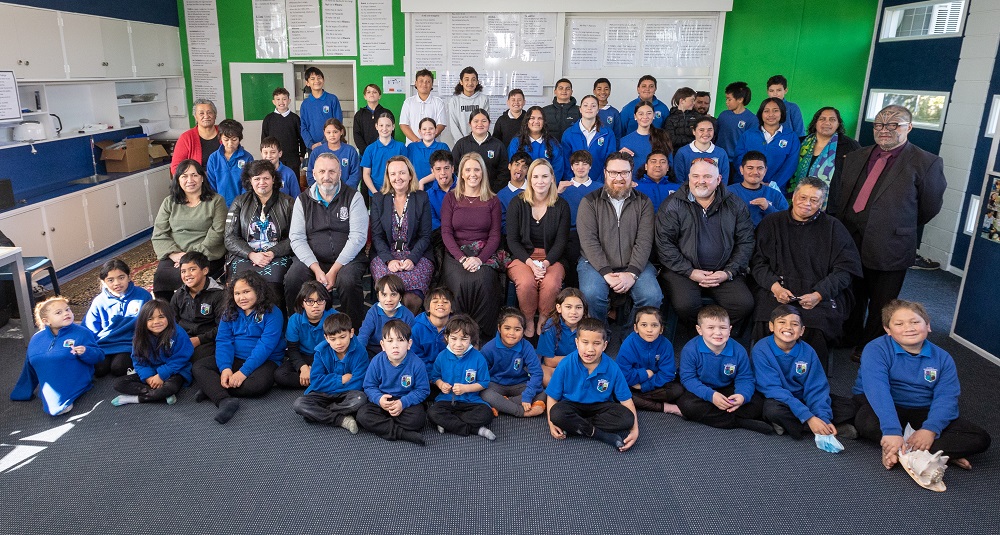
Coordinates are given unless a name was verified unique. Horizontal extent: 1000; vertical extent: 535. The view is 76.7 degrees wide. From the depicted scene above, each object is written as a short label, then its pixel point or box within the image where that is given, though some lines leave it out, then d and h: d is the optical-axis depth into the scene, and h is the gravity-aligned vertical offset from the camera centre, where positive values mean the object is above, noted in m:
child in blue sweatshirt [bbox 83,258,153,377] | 3.62 -1.23
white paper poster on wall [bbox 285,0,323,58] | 7.21 +0.88
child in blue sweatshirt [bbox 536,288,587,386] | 3.47 -1.21
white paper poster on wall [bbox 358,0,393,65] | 7.10 +0.86
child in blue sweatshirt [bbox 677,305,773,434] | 3.16 -1.29
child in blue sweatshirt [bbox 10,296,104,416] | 3.27 -1.32
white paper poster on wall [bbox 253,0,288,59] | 7.27 +0.87
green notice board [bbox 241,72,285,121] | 7.50 +0.16
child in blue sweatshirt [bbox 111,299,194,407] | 3.34 -1.35
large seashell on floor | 2.70 -1.43
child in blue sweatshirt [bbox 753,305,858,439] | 3.08 -1.29
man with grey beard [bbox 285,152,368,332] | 4.07 -0.82
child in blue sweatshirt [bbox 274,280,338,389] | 3.48 -1.23
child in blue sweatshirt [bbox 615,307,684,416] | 3.33 -1.30
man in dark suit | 3.79 -0.45
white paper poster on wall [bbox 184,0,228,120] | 7.33 +0.62
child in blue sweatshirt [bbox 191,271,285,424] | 3.40 -1.29
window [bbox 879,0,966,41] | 5.73 +0.99
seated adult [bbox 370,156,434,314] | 4.19 -0.73
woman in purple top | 4.09 -0.77
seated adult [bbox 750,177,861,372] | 3.65 -0.85
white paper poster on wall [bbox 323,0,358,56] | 7.16 +0.89
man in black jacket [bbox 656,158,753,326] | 3.91 -0.73
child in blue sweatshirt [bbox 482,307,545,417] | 3.25 -1.32
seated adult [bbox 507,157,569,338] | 4.07 -0.79
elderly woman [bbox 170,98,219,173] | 5.18 -0.29
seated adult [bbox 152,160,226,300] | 4.29 -0.77
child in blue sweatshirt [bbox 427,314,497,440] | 3.10 -1.33
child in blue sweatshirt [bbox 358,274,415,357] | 3.45 -1.10
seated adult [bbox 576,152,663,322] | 3.97 -0.75
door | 7.45 +0.20
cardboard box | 6.20 -0.52
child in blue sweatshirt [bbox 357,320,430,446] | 3.05 -1.35
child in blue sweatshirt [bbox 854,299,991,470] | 2.83 -1.22
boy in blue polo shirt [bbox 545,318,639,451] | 3.02 -1.34
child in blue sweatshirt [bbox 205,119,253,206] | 4.73 -0.44
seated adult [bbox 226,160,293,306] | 4.13 -0.75
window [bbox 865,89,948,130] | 5.86 +0.21
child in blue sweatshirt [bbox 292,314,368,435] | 3.15 -1.35
